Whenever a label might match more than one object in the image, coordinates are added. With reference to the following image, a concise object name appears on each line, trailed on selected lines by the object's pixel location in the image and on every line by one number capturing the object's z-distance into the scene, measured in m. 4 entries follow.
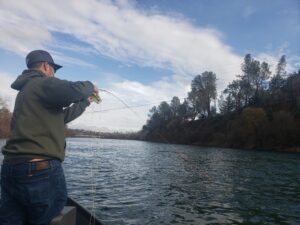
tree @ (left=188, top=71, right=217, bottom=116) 74.23
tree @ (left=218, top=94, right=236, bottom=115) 71.70
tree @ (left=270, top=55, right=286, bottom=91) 70.19
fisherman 2.27
